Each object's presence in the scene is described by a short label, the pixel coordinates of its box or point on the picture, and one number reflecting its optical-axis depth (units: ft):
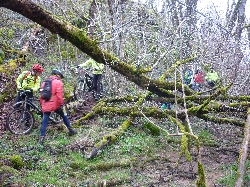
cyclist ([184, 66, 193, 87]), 55.17
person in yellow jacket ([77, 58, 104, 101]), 43.46
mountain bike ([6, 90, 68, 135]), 31.91
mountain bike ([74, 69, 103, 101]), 44.31
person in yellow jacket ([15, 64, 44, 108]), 32.07
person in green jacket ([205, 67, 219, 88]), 54.29
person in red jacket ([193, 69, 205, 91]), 54.05
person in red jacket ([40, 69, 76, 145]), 29.37
